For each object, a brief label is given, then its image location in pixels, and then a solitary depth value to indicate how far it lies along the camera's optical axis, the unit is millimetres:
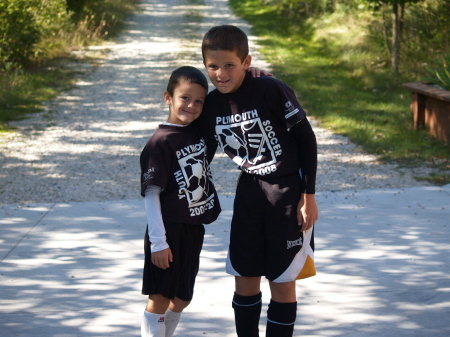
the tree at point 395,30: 10156
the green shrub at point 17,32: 10992
